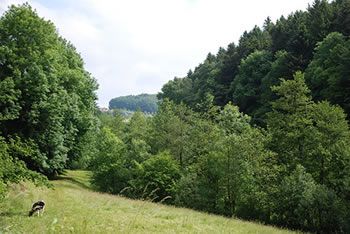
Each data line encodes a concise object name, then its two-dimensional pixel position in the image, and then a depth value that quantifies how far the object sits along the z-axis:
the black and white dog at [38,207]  12.26
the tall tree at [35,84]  21.28
